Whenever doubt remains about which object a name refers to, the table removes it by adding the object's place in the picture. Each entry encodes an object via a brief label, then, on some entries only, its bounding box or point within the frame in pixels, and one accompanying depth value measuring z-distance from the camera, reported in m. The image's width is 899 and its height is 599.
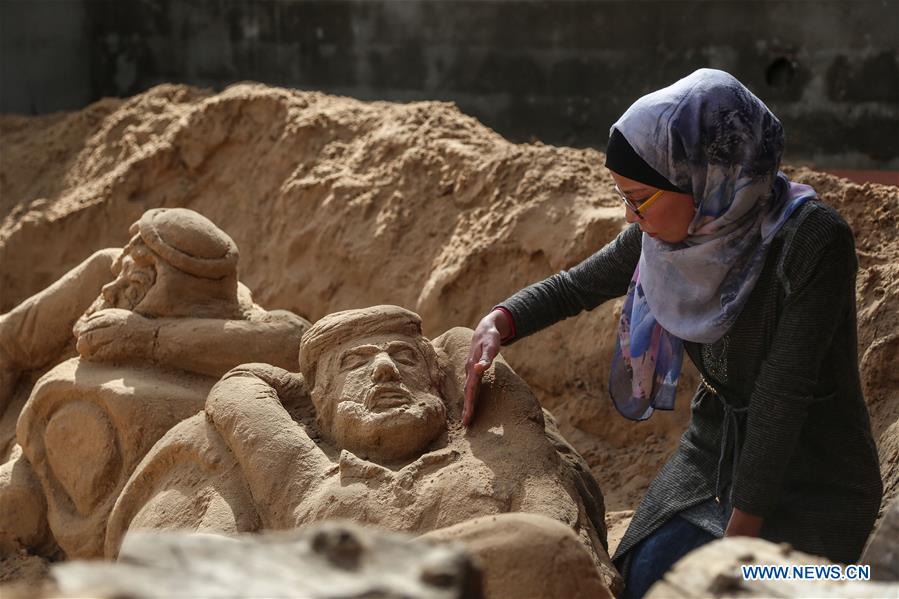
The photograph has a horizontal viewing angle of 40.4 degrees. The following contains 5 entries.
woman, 3.30
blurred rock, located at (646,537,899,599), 2.34
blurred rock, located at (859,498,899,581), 2.64
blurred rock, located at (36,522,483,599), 1.87
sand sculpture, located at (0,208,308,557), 4.70
